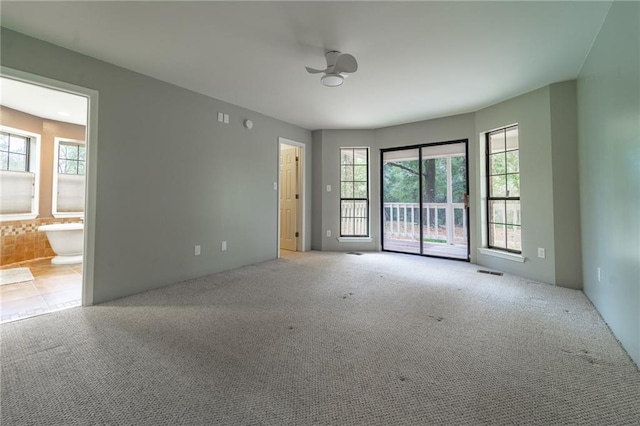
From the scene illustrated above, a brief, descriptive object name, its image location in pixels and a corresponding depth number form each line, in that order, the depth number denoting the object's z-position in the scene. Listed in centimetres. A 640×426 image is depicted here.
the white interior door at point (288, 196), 552
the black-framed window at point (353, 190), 551
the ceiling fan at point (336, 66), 242
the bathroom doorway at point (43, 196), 285
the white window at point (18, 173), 405
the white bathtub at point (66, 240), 429
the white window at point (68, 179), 467
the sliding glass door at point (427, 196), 504
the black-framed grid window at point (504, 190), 378
